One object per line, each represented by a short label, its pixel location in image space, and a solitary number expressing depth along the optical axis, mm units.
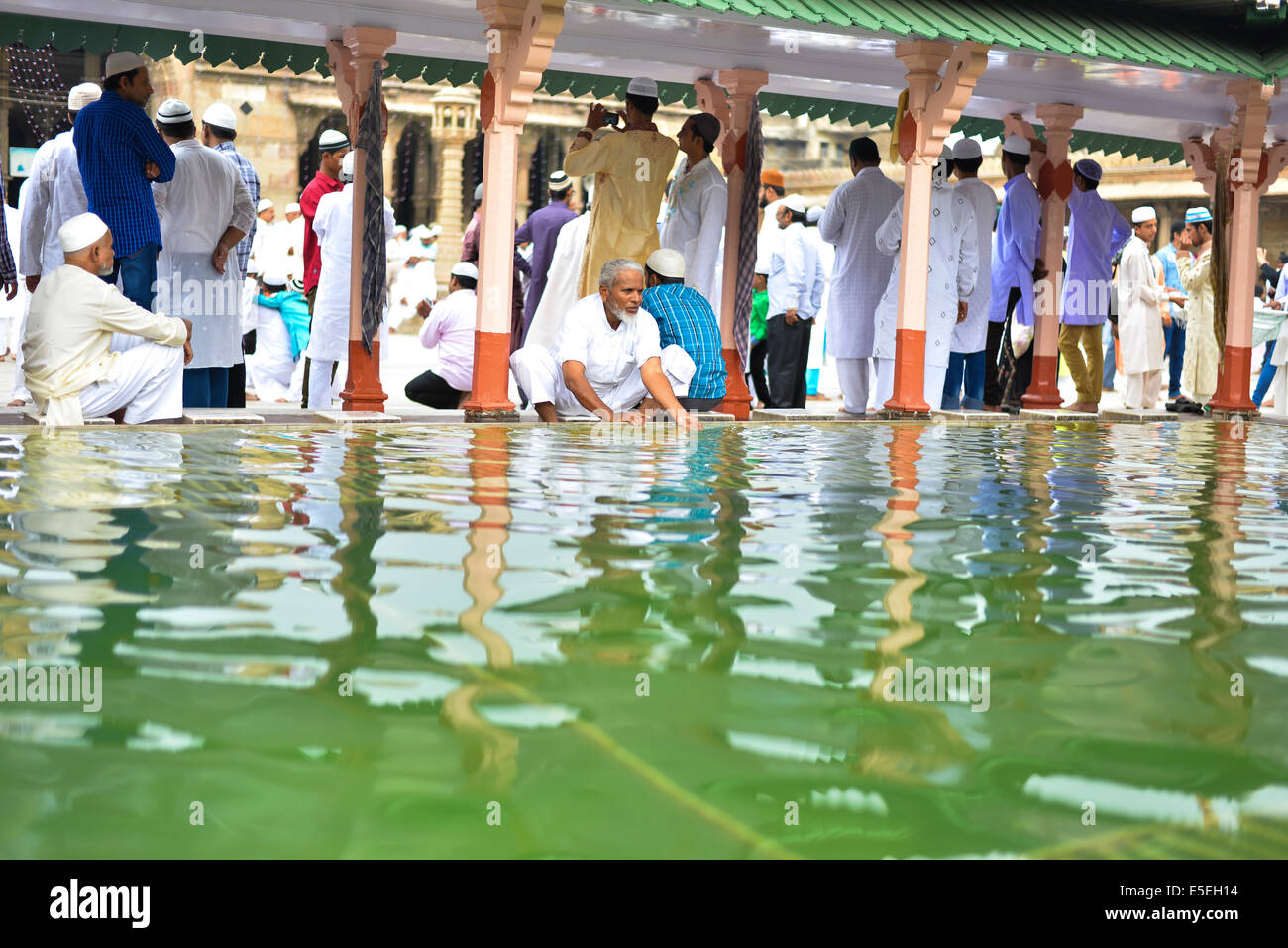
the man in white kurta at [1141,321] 12258
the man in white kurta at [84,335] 6461
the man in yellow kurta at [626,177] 8609
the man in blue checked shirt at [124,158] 7316
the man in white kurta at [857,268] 10070
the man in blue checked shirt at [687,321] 7531
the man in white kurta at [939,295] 10039
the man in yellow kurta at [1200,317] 13852
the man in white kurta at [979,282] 10309
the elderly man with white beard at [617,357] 7172
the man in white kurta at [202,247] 8180
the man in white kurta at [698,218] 9289
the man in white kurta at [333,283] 9711
